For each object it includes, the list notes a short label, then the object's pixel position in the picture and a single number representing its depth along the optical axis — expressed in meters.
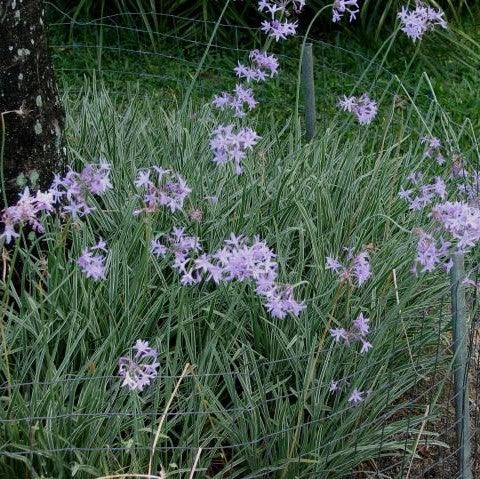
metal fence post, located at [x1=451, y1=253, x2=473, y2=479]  2.60
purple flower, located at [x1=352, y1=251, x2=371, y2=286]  2.50
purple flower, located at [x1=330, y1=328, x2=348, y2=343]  2.57
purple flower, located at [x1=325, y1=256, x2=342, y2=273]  2.65
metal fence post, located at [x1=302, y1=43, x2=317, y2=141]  3.99
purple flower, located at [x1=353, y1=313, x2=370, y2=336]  2.56
